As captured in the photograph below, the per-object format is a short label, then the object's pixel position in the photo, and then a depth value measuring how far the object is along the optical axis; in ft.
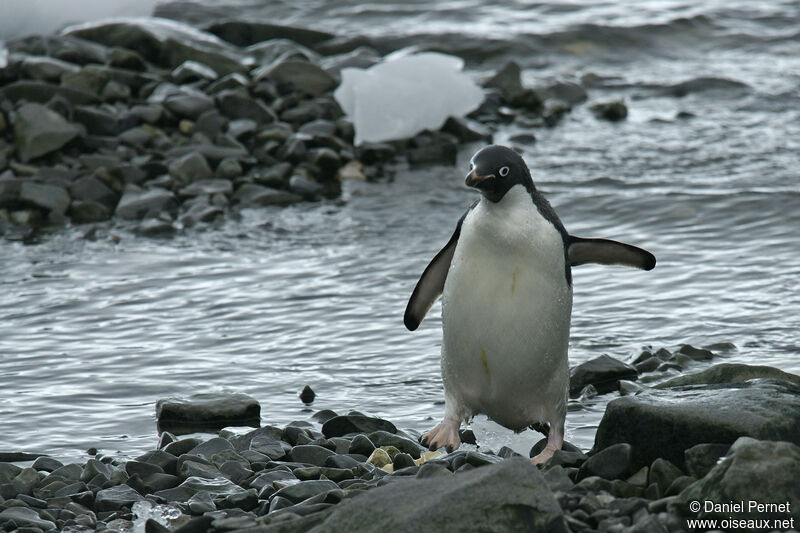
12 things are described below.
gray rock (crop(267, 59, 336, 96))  68.13
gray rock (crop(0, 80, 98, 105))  61.93
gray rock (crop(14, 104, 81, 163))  57.11
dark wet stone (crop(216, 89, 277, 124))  63.00
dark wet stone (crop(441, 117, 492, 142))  66.80
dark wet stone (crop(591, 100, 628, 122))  73.00
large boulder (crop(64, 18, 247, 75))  71.15
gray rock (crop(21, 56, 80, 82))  64.13
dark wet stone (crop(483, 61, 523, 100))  75.92
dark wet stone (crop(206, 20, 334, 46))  88.43
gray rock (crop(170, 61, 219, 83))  67.36
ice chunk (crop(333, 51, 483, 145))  63.00
